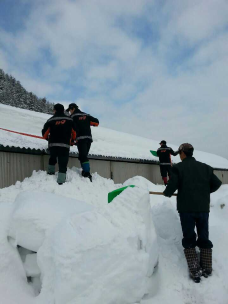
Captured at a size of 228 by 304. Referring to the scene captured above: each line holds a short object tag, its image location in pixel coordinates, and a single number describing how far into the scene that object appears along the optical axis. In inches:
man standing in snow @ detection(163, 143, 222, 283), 111.1
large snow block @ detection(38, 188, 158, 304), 79.5
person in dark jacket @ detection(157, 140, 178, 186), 352.5
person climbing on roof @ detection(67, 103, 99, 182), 213.0
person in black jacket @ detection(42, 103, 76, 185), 184.5
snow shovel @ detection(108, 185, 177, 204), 125.5
